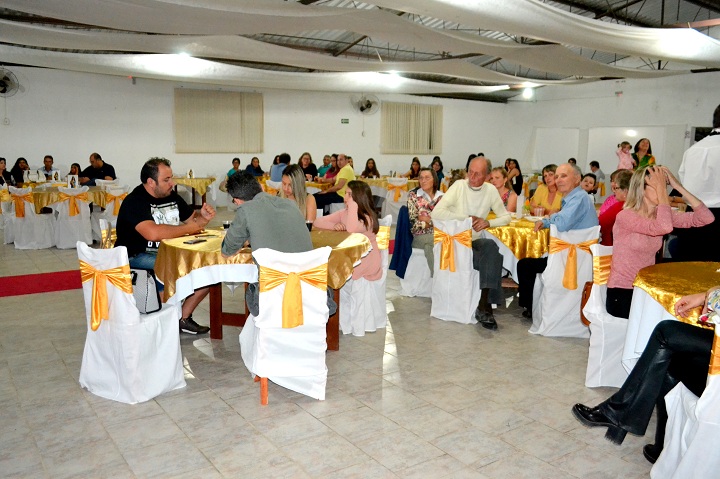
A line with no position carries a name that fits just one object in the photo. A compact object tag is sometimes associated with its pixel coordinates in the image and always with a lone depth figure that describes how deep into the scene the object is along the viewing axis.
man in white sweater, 5.00
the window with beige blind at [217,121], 14.16
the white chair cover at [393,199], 11.25
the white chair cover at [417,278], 5.78
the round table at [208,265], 3.71
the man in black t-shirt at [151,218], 3.95
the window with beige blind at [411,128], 17.42
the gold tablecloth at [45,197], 8.26
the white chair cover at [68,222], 8.37
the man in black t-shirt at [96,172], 9.99
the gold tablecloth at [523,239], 5.08
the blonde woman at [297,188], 4.82
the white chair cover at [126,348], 3.32
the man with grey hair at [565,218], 4.59
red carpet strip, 5.96
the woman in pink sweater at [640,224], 3.52
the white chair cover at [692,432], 2.25
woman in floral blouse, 5.50
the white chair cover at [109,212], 8.62
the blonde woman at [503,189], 6.12
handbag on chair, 3.61
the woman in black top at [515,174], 9.58
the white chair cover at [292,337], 3.26
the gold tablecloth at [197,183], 11.91
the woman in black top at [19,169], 11.01
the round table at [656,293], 2.84
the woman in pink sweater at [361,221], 4.55
